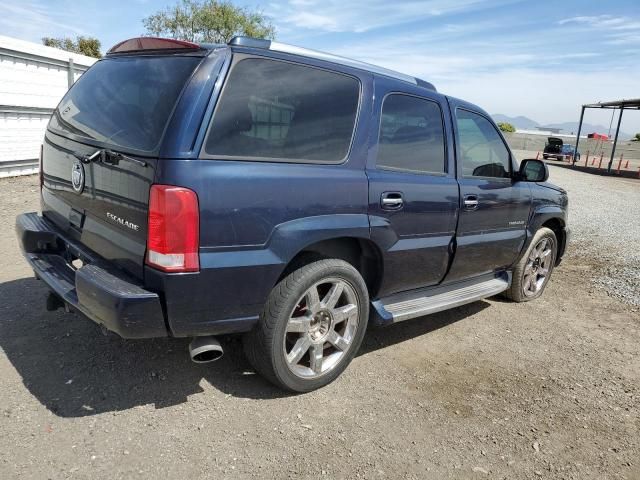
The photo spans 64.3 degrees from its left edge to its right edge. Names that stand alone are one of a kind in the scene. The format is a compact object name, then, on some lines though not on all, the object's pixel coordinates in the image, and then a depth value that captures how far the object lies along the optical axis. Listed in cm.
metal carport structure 2305
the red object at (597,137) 4326
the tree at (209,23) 2739
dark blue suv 247
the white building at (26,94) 866
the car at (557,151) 3093
